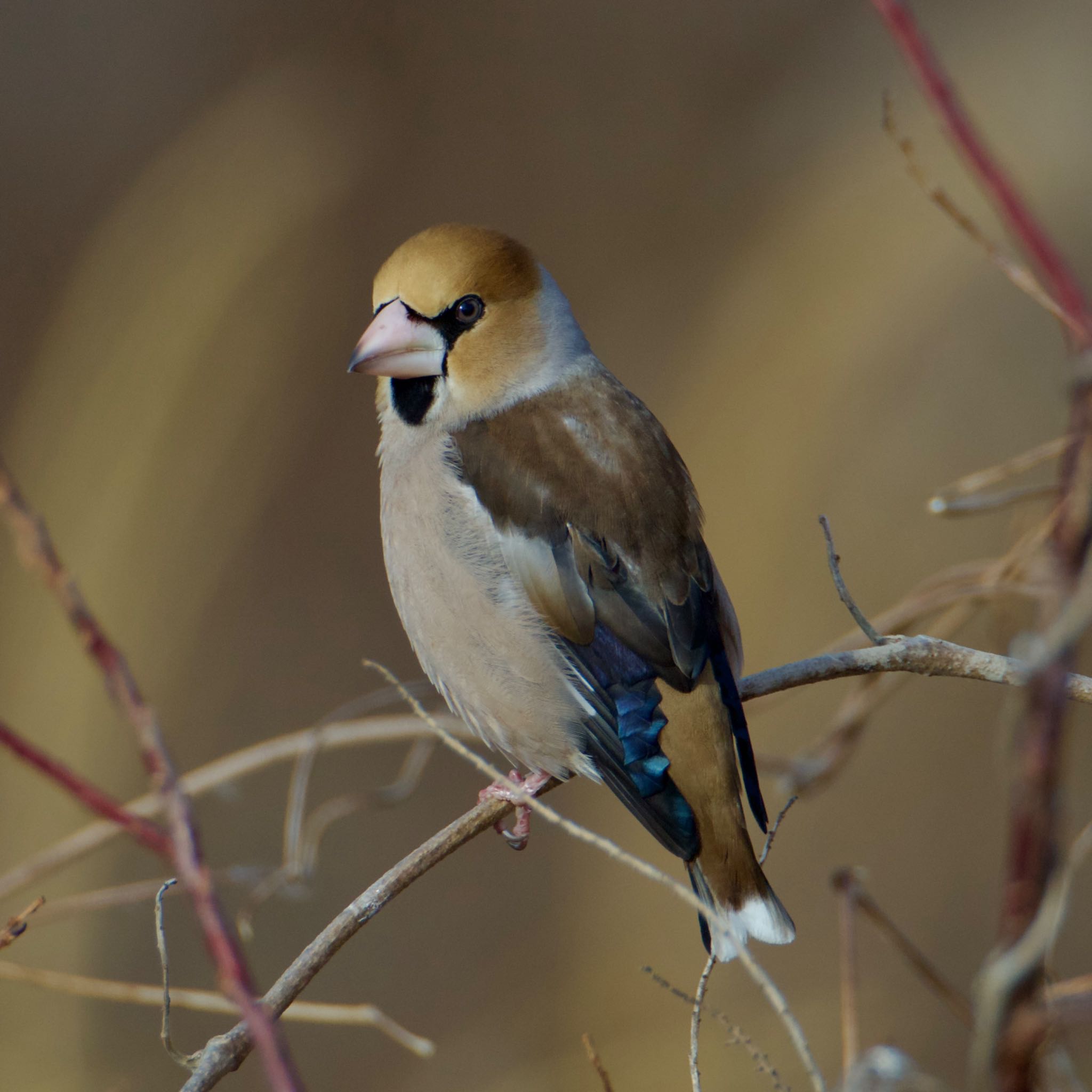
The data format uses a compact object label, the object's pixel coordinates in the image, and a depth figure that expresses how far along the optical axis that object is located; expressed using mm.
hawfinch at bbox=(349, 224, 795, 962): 4401
